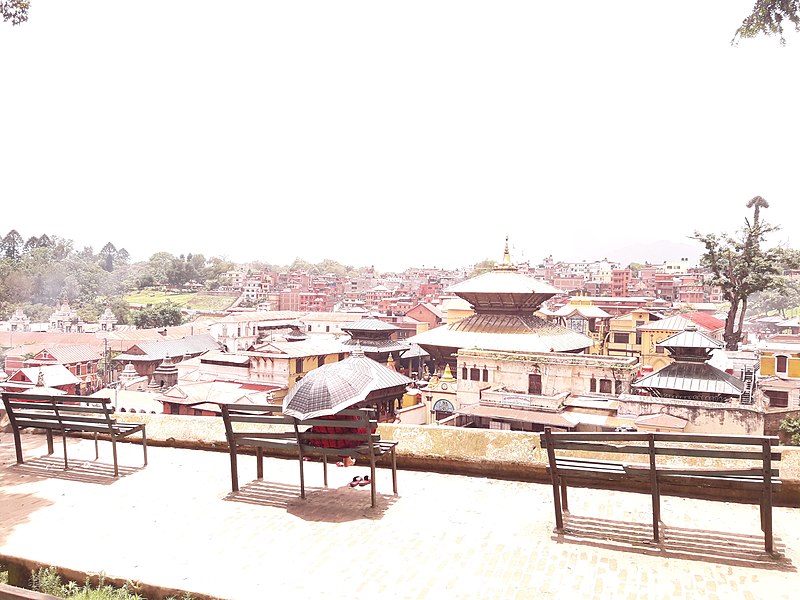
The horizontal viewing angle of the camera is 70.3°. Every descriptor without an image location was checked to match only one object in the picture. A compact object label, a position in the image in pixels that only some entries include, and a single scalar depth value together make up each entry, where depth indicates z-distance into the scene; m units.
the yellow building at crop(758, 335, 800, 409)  29.28
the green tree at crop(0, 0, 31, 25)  11.38
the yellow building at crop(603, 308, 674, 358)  52.28
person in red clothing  5.70
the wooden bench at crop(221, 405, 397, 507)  5.36
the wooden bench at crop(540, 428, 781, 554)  4.33
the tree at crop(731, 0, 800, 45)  9.58
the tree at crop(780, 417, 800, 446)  19.56
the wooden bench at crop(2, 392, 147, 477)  6.57
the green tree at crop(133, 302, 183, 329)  87.47
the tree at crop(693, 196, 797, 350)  38.12
